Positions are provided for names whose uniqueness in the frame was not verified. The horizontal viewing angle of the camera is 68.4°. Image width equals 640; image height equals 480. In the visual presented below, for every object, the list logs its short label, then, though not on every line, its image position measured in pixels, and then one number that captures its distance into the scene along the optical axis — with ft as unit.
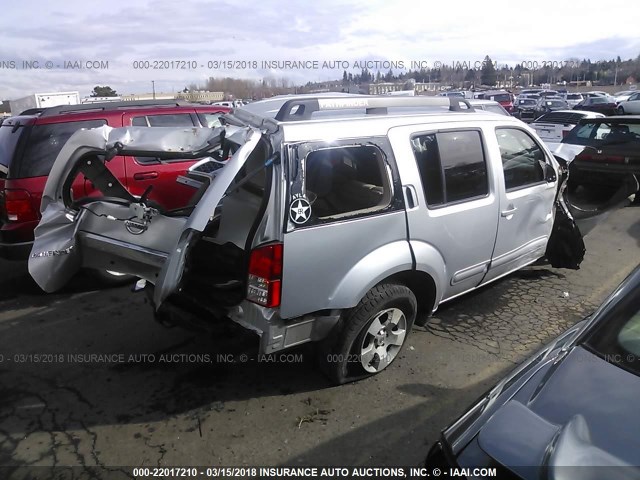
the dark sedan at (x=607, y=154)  25.90
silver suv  9.19
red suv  15.31
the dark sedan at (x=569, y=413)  4.99
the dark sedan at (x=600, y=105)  65.31
